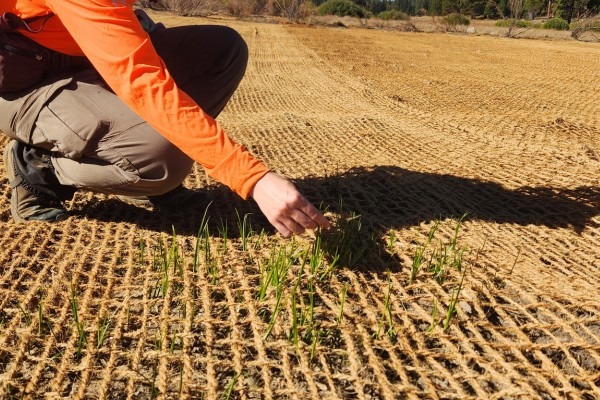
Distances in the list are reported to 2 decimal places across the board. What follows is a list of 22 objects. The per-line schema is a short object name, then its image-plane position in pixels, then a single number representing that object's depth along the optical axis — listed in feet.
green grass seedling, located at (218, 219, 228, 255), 4.96
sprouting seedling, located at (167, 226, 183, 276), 4.61
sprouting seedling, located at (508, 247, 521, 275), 4.72
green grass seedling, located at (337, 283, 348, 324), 3.91
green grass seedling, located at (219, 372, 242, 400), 3.23
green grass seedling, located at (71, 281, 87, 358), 3.65
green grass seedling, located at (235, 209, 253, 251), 5.02
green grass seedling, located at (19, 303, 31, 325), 3.97
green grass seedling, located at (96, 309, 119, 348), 3.74
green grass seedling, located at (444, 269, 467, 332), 3.95
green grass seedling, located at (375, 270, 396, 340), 3.87
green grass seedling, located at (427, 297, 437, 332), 3.92
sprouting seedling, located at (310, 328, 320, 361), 3.64
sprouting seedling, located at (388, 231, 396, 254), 4.99
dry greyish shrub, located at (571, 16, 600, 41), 49.66
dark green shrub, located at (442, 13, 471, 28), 65.57
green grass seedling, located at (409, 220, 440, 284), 4.55
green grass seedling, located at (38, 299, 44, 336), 3.84
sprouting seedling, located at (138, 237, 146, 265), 4.89
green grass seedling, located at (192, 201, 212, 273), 4.64
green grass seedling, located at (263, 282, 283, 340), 3.81
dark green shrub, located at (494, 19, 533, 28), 75.15
